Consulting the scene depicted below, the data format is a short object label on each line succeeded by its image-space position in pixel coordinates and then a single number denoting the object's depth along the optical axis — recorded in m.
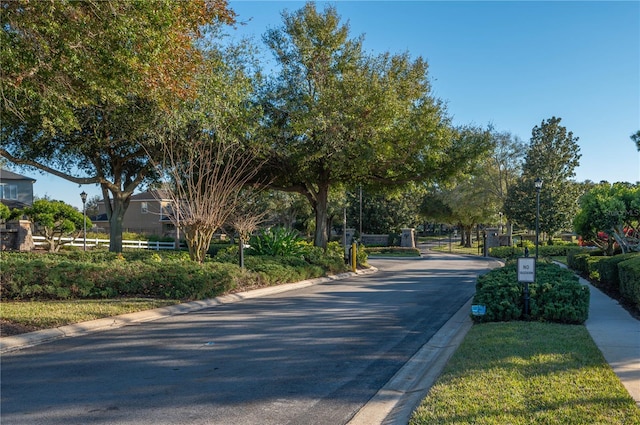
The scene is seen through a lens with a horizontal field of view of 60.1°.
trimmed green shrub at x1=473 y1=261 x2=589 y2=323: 10.01
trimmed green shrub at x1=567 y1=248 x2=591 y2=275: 21.92
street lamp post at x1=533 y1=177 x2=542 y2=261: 24.01
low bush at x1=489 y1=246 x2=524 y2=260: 39.32
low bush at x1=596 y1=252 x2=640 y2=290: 15.23
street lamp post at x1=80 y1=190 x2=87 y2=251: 30.74
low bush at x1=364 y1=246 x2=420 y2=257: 44.38
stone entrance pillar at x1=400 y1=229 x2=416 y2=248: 49.56
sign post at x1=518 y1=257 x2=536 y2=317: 10.03
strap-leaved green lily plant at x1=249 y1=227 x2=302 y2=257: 21.69
